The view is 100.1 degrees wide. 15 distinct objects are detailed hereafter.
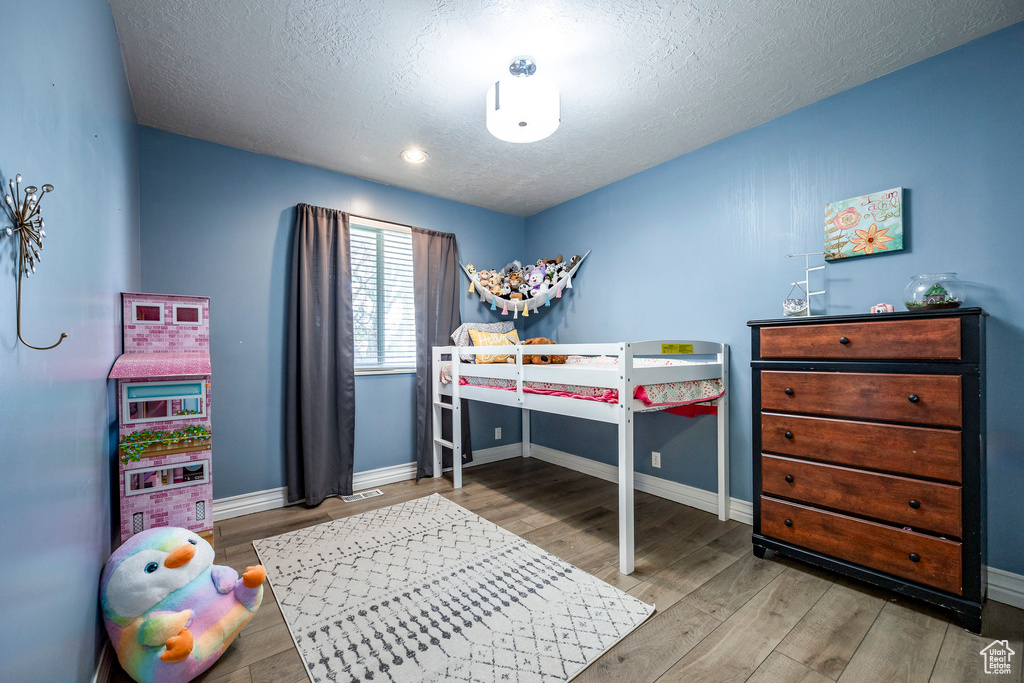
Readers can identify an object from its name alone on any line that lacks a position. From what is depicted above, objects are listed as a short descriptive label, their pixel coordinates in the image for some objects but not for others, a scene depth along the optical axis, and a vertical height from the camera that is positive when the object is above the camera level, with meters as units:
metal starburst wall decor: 0.79 +0.23
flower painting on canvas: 2.04 +0.54
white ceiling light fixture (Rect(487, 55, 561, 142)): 1.83 +1.01
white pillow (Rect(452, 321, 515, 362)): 3.53 +0.06
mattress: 2.14 -0.30
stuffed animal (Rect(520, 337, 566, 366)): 3.00 -0.15
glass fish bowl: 1.75 +0.17
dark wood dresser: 1.58 -0.48
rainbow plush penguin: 1.31 -0.85
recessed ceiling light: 2.84 +1.24
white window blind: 3.29 +0.35
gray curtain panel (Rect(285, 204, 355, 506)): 2.90 -0.15
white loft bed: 2.03 -0.25
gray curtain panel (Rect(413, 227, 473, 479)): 3.49 +0.22
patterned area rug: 1.45 -1.09
